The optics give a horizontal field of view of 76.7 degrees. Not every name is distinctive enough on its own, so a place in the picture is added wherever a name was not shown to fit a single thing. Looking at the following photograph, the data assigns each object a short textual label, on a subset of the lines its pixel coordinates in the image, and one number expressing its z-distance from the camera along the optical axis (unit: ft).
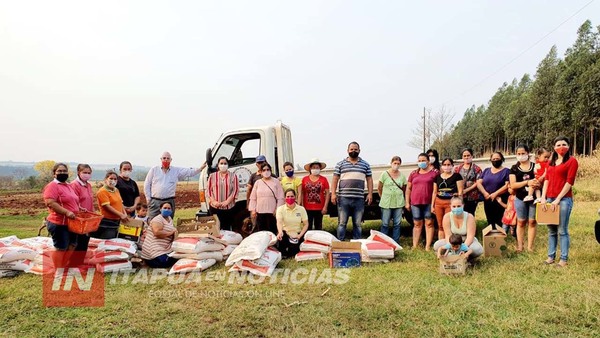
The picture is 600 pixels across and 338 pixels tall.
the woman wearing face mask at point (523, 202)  17.54
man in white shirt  20.70
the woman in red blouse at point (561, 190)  14.71
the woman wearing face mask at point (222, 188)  20.65
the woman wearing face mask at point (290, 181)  20.62
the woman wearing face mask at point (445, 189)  18.22
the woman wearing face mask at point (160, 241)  17.17
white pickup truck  22.76
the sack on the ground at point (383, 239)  17.89
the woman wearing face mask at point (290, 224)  18.62
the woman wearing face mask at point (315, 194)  20.43
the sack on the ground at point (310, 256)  18.02
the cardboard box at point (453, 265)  14.56
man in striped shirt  19.53
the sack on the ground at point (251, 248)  15.44
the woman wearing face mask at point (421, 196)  19.02
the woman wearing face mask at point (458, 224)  16.14
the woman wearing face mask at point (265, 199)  19.54
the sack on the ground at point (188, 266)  15.97
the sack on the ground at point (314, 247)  18.12
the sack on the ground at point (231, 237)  18.65
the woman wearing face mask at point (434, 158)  20.08
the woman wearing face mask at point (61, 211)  15.40
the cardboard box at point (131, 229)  18.95
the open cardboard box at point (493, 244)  16.80
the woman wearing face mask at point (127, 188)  20.39
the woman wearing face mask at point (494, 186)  19.24
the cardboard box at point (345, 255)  16.71
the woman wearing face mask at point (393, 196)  19.75
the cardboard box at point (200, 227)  17.72
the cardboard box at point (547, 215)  14.82
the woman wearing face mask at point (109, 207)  18.29
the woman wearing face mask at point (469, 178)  20.27
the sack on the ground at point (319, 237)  18.16
